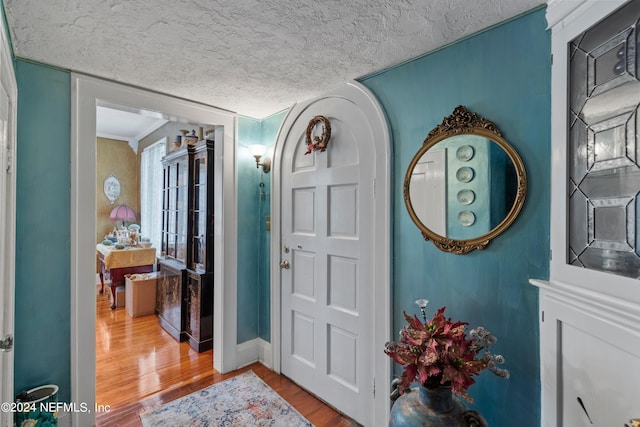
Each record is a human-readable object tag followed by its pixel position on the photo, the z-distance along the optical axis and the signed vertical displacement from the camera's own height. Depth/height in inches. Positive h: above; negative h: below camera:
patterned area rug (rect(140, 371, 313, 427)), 78.2 -53.7
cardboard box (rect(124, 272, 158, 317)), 151.7 -41.5
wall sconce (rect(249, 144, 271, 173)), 107.0 +20.9
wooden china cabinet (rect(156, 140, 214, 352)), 116.4 -15.2
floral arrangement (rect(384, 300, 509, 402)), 44.6 -21.9
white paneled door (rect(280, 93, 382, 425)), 78.0 -13.3
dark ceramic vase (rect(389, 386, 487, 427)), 46.1 -31.0
